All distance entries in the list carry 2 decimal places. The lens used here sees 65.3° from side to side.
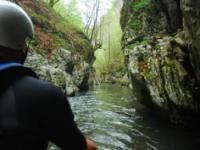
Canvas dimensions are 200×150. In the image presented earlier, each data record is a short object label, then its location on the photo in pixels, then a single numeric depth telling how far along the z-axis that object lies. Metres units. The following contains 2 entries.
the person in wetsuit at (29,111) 0.75
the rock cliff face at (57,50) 9.13
